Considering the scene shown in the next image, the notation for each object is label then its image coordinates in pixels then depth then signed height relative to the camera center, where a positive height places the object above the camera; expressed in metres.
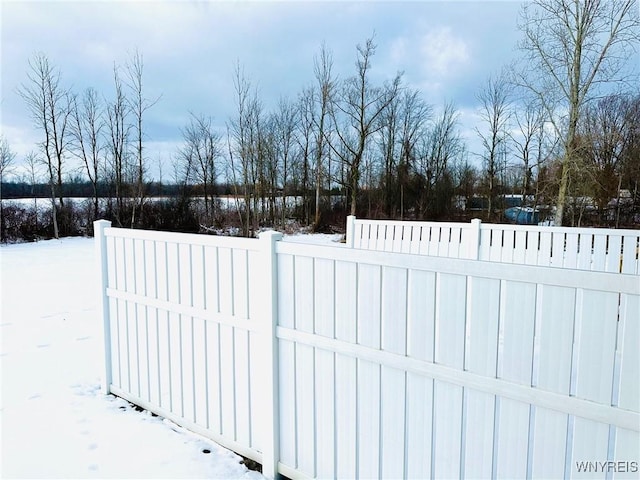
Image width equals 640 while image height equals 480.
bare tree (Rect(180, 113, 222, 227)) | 16.55 +2.14
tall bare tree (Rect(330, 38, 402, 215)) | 15.02 +3.81
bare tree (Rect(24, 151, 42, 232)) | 13.48 +1.12
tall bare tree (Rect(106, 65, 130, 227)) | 14.48 +2.41
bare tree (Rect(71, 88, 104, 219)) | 14.43 +2.59
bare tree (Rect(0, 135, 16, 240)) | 12.33 +1.36
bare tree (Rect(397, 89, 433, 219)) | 18.39 +3.41
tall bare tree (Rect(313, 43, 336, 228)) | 15.32 +4.28
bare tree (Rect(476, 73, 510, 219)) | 16.27 +3.32
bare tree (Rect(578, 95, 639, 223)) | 11.77 +2.15
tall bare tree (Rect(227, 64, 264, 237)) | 15.25 +2.35
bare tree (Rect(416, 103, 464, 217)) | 18.48 +2.52
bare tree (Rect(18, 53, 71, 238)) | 12.95 +3.16
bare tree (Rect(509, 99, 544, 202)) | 15.24 +2.58
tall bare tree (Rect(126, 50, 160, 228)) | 14.00 +3.48
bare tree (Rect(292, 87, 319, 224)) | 16.93 +2.77
